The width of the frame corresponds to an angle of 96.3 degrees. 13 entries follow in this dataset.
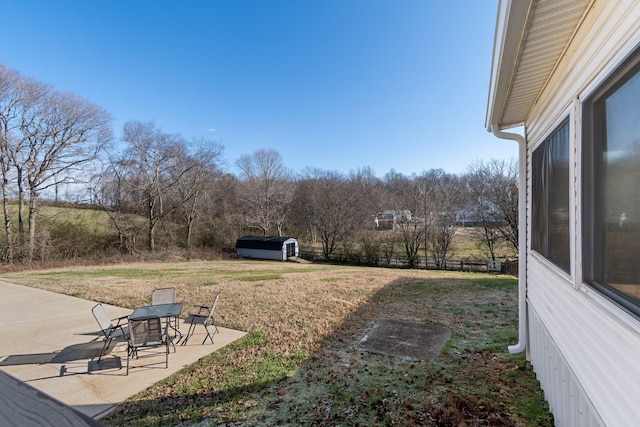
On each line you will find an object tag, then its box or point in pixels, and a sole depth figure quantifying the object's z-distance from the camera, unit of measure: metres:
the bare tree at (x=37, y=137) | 15.66
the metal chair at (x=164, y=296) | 5.71
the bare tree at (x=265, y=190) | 29.36
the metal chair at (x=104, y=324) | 4.59
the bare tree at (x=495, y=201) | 19.92
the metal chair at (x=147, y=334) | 4.29
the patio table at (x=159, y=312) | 4.54
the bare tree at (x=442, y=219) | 23.25
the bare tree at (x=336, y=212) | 26.61
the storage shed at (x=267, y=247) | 24.61
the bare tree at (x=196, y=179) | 24.64
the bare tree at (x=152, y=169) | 21.38
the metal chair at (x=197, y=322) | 5.20
